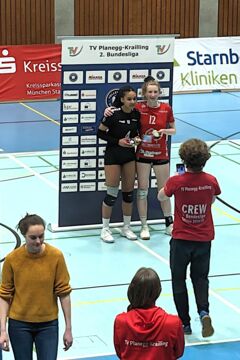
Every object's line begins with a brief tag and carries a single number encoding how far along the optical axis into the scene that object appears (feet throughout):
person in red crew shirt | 24.89
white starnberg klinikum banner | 68.54
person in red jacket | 16.22
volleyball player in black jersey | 34.22
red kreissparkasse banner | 63.72
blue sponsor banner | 35.94
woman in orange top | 19.22
